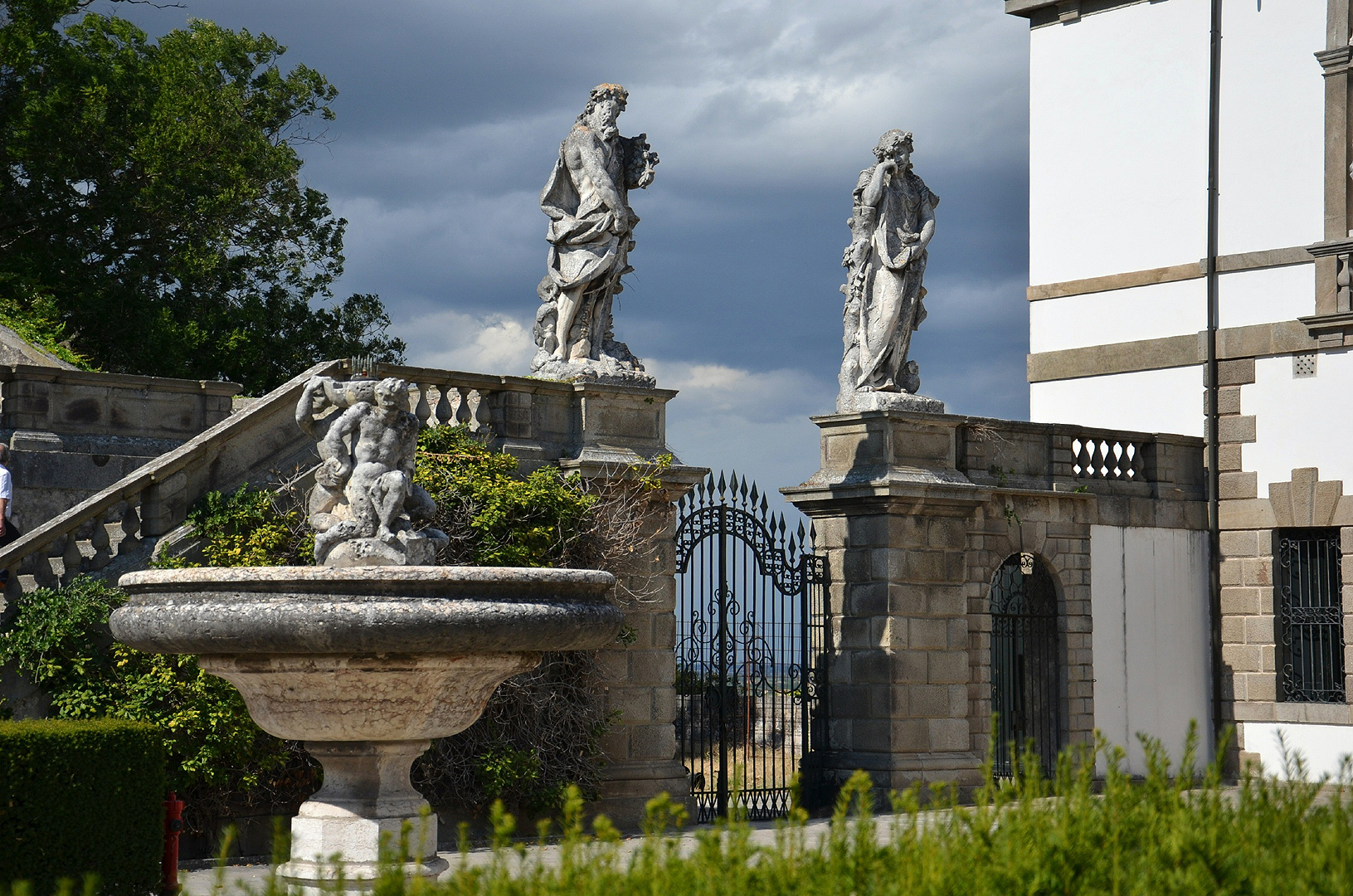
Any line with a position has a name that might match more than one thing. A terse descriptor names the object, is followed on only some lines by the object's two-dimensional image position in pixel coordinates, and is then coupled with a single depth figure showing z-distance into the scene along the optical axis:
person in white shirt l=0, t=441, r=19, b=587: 11.02
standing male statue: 12.46
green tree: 21.59
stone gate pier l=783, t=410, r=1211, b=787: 13.90
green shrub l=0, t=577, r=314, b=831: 9.77
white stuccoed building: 16.64
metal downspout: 17.03
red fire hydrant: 8.54
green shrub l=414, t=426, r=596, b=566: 11.37
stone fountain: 7.04
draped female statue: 14.44
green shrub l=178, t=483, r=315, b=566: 10.52
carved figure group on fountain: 8.09
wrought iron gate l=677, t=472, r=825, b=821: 13.38
